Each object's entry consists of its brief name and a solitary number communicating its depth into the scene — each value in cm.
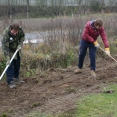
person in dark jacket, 634
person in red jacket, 664
